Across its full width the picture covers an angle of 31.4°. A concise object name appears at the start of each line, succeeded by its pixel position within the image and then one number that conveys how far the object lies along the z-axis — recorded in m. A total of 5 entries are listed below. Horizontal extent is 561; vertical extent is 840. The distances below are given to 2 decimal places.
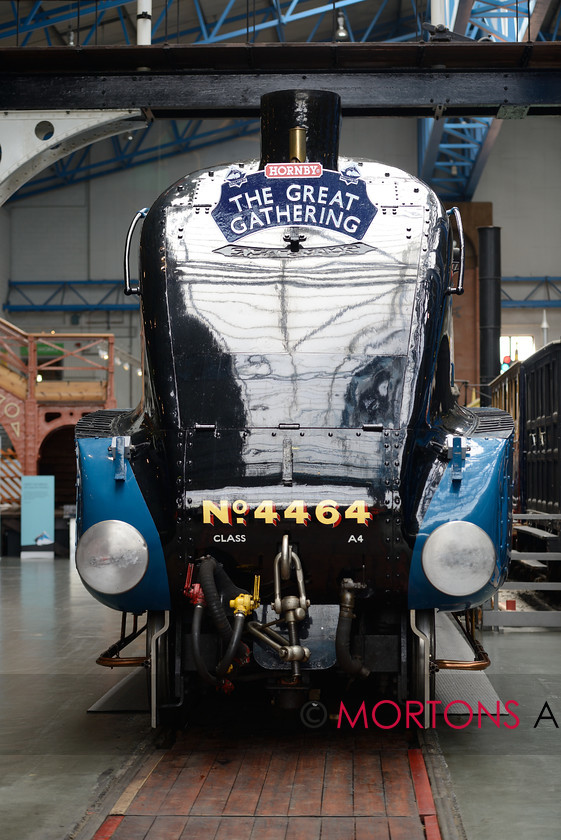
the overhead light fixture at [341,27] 22.85
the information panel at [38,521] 18.66
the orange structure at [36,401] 20.70
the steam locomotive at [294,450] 5.18
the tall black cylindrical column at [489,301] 21.41
